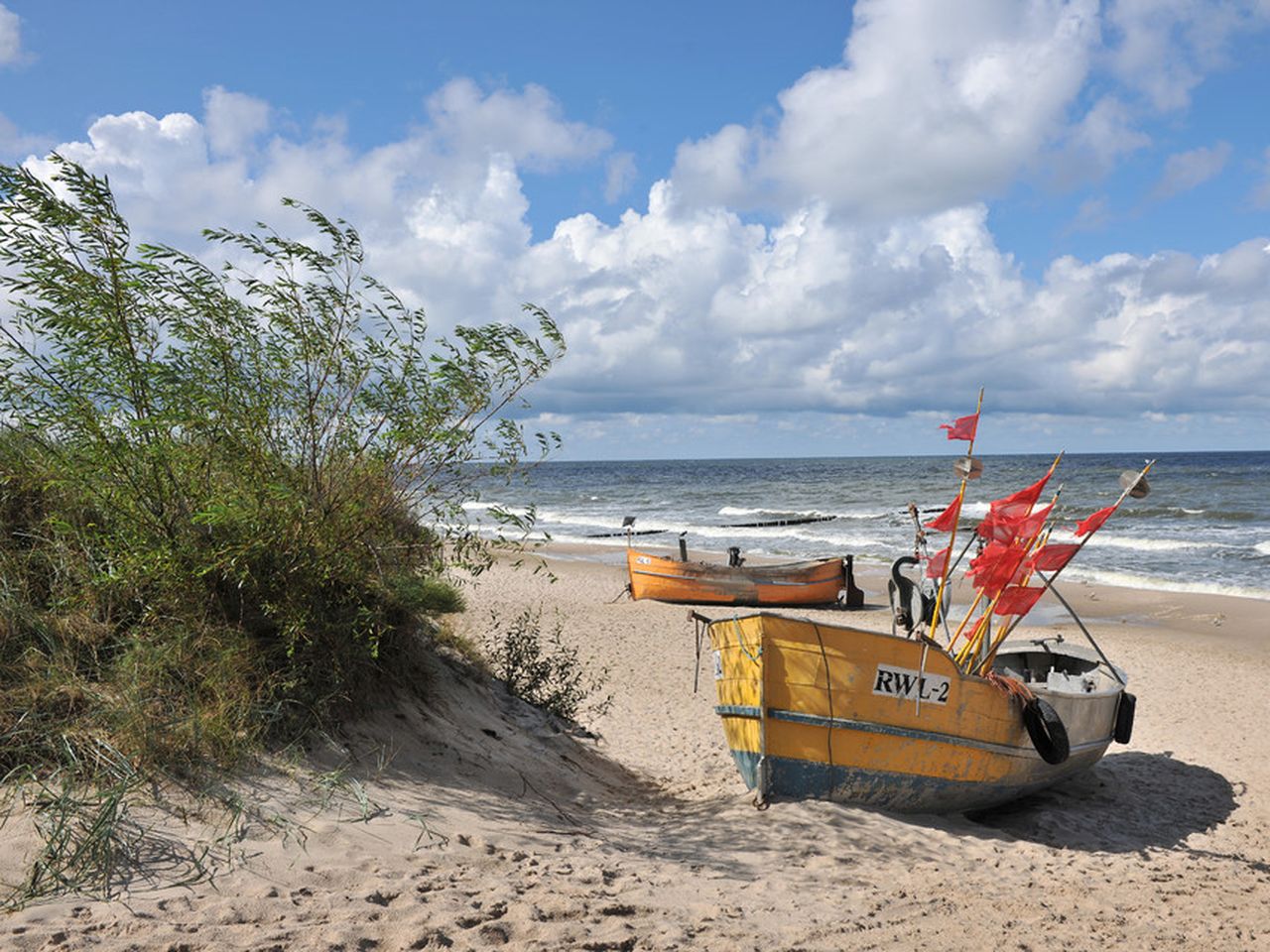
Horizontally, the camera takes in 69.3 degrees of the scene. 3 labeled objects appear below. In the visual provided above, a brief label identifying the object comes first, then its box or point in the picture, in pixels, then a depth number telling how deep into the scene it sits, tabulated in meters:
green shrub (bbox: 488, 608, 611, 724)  9.15
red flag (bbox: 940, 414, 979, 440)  7.96
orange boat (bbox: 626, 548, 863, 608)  20.75
